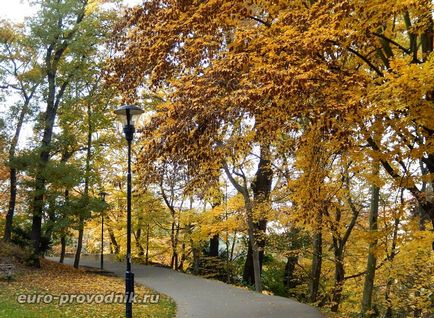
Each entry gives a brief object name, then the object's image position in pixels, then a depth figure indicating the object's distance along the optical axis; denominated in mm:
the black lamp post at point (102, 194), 20023
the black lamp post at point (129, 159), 7683
